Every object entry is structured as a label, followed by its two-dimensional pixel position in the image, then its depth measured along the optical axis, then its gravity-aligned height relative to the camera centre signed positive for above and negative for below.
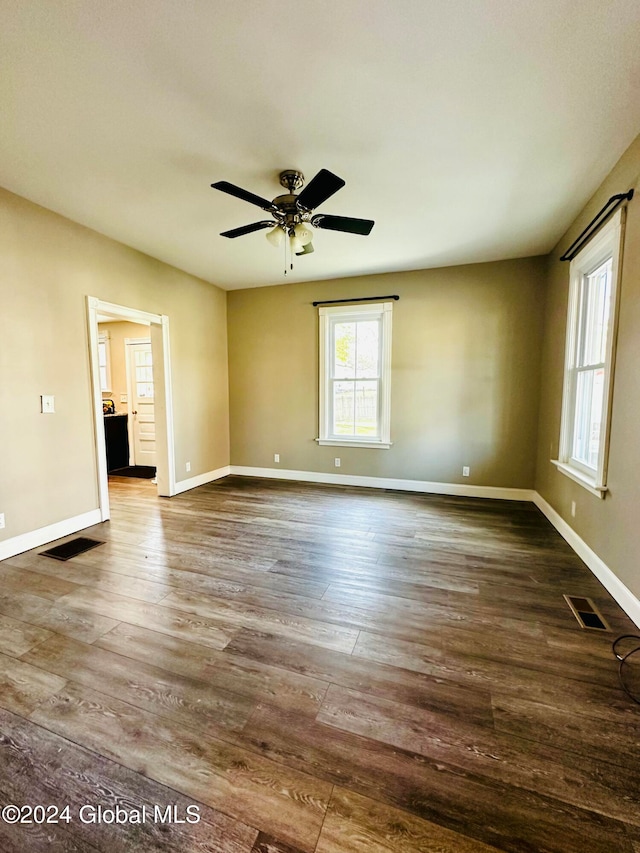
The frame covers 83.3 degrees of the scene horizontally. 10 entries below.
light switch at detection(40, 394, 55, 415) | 3.04 -0.08
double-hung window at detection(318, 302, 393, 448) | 4.79 +0.29
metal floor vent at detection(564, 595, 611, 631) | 2.01 -1.27
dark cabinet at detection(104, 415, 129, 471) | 5.85 -0.76
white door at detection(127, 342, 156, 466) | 5.98 -0.10
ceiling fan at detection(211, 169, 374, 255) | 2.15 +1.22
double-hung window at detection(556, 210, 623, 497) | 2.48 +0.31
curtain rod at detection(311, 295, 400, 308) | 4.72 +1.28
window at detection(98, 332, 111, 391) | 6.21 +0.60
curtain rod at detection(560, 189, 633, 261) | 2.30 +1.26
